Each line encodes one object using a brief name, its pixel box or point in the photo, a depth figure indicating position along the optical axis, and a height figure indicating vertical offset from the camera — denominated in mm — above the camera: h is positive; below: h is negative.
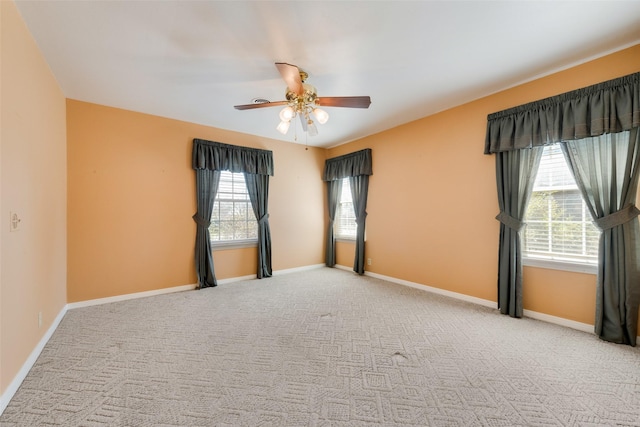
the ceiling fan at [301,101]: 2330 +1113
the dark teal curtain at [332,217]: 5438 -101
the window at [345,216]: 5289 -80
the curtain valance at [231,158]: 4078 +934
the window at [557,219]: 2568 -73
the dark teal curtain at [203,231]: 4070 -311
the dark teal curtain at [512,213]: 2855 -5
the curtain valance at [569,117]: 2229 +956
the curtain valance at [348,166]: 4730 +927
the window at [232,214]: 4402 -32
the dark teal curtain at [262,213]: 4648 -15
